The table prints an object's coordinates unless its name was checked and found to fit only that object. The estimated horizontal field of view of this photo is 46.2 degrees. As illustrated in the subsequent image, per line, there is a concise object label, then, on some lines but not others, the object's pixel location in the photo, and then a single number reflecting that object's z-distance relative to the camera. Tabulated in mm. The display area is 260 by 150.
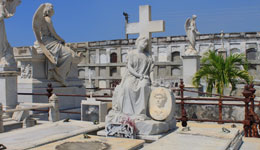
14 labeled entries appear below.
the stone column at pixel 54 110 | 8953
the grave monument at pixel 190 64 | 17203
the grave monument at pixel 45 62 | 10320
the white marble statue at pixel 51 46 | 10617
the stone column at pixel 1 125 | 7382
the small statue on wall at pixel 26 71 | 10391
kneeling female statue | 6242
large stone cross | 7105
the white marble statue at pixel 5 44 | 9195
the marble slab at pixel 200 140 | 4930
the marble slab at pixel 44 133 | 5427
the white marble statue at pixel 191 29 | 18203
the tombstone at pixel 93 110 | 8430
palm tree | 13195
